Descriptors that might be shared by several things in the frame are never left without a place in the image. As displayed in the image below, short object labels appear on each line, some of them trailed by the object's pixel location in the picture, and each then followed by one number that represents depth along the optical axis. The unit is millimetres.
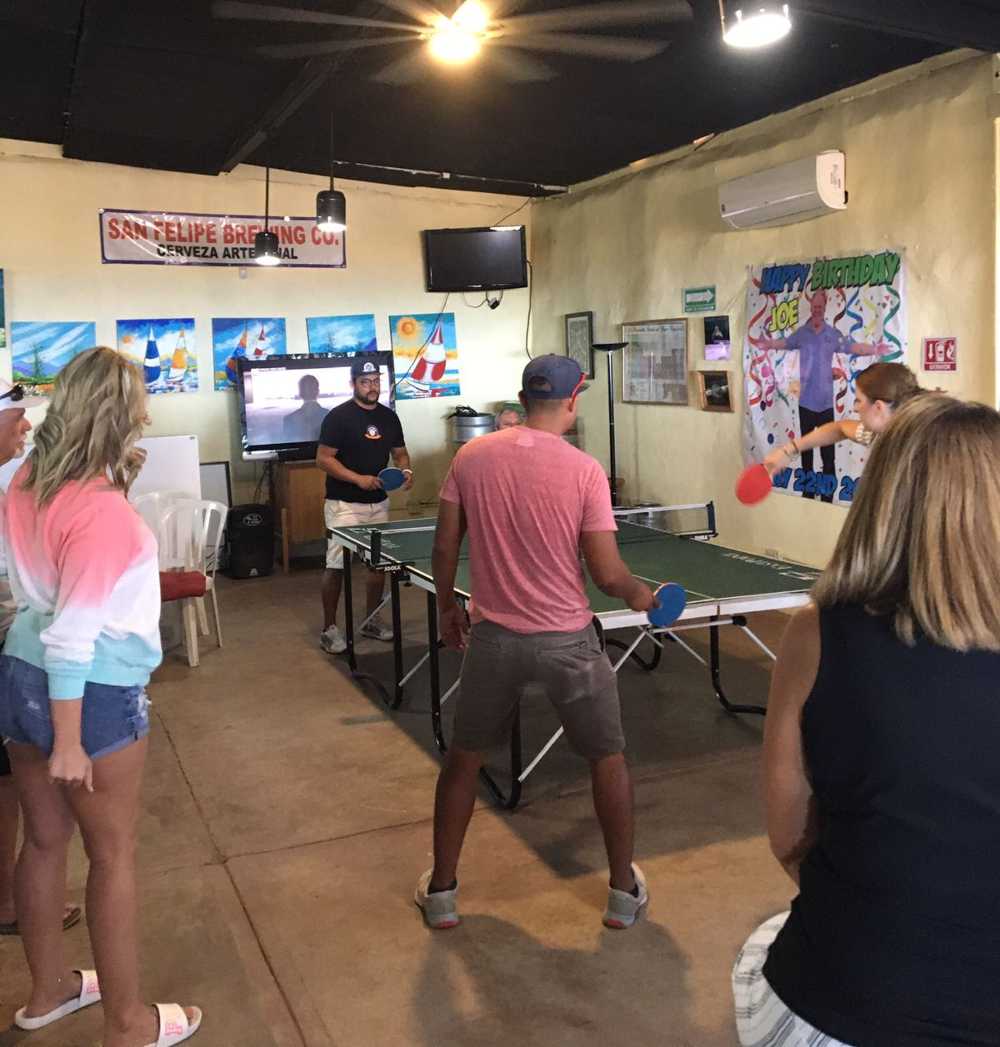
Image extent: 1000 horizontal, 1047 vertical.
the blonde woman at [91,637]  2037
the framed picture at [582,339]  8578
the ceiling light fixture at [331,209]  6590
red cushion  4579
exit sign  7078
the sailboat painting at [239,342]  8406
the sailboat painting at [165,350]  8109
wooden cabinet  8109
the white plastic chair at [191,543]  5812
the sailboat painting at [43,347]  7672
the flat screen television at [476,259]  8938
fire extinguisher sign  5219
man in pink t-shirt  2762
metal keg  8688
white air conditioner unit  5723
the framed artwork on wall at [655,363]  7484
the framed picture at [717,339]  6992
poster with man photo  5664
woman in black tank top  1143
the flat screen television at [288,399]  8266
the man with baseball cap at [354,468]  5746
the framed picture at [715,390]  7059
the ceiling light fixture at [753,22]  3297
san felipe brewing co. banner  7969
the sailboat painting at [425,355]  9047
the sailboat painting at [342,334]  8734
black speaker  7887
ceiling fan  3600
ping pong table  3658
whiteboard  6578
